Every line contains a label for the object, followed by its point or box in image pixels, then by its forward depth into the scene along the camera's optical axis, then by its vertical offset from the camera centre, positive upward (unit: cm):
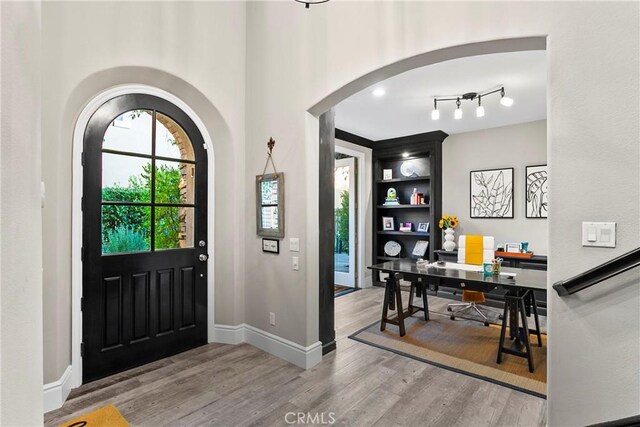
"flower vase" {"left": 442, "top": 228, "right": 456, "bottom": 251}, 534 -47
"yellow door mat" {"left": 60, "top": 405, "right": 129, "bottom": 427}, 205 -137
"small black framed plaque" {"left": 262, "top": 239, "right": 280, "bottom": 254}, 310 -33
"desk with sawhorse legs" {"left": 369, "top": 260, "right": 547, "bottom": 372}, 294 -74
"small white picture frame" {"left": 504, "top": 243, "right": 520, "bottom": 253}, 489 -54
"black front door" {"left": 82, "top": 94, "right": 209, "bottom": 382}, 261 -21
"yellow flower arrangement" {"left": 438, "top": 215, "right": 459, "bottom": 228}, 541 -16
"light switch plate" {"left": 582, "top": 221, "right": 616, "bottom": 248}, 153 -11
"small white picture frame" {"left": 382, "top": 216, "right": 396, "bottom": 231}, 627 -24
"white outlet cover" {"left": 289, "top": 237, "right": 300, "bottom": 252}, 294 -30
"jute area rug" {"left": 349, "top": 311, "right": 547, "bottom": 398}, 269 -140
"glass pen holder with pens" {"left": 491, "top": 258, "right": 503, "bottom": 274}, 343 -59
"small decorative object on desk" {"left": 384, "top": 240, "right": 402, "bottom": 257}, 618 -70
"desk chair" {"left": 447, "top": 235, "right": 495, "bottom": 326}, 404 -53
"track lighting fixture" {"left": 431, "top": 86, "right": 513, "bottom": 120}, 369 +142
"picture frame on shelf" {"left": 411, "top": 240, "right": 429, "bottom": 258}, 578 -66
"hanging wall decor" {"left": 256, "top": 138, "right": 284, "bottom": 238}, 306 +10
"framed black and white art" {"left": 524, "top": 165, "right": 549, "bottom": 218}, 481 +33
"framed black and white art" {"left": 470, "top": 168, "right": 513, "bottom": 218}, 514 +32
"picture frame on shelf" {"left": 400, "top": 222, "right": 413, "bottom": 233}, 601 -29
